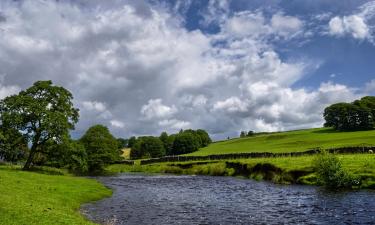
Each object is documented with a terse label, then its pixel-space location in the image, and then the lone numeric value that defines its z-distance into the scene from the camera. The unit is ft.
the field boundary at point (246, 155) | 272.99
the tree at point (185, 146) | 650.43
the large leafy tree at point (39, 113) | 228.63
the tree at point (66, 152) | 237.45
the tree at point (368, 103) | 546.26
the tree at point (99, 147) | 402.52
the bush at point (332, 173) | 167.84
